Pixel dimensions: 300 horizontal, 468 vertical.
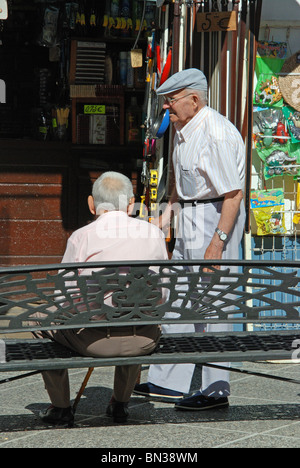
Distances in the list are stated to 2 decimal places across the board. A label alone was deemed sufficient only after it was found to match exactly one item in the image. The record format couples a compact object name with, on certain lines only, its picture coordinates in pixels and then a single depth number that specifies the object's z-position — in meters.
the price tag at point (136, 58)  14.85
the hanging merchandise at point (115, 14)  15.92
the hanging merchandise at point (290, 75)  12.78
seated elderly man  8.21
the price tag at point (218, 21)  12.21
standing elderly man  9.55
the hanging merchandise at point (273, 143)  12.80
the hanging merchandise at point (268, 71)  12.72
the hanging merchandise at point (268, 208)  12.78
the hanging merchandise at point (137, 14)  16.00
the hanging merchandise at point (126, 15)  15.94
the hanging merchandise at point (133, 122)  16.52
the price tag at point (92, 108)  16.56
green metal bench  7.87
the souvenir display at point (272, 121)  12.74
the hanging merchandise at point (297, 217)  12.93
